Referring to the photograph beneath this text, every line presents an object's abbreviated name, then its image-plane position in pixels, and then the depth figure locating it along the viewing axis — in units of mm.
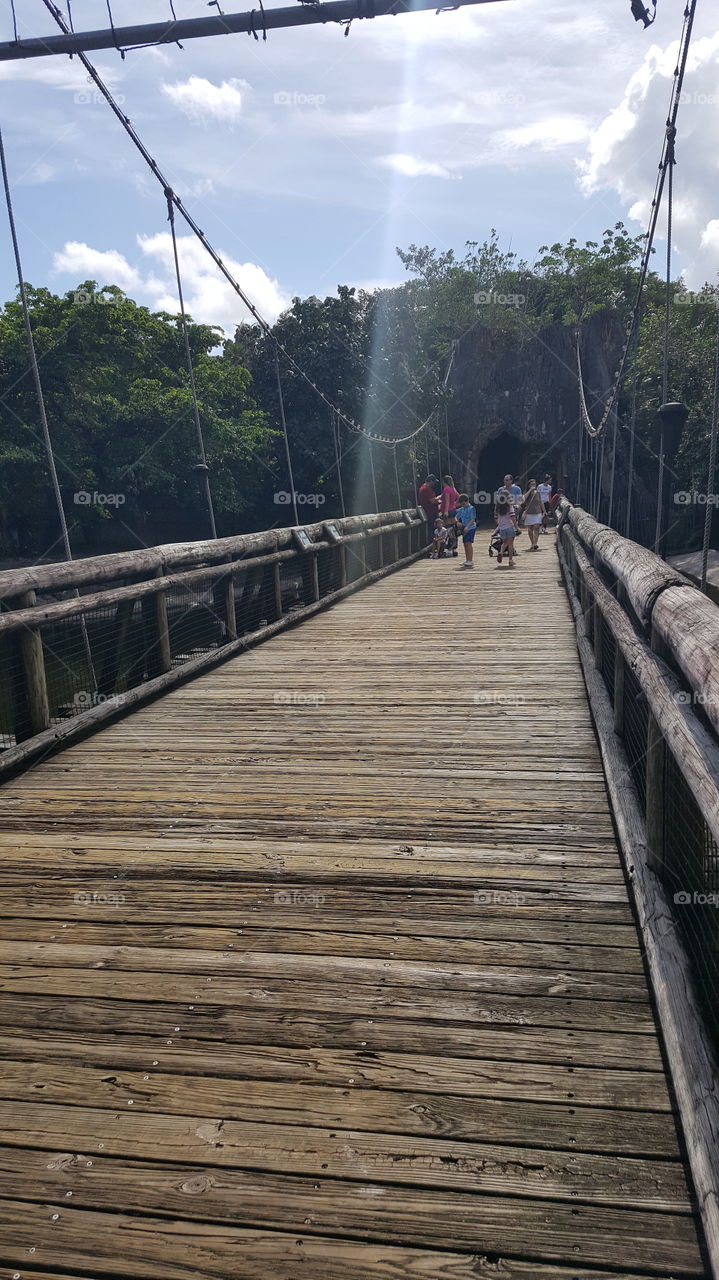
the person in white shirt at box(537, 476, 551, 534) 22922
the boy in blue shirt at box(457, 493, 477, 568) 13367
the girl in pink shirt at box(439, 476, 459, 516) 15680
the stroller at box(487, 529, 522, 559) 14367
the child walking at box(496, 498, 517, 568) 13586
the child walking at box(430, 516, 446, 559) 16673
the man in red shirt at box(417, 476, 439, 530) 16812
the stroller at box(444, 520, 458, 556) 17188
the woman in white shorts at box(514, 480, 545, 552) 16641
